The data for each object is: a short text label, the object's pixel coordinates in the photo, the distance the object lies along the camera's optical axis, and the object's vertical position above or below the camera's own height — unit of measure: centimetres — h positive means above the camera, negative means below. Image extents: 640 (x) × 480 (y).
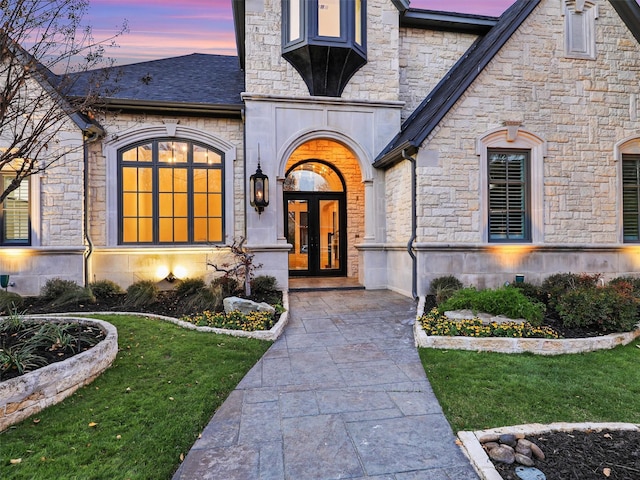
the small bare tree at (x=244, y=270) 757 -62
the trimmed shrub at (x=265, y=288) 794 -110
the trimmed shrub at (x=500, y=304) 557 -105
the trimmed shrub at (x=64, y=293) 702 -102
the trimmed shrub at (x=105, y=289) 778 -101
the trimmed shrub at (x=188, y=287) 779 -99
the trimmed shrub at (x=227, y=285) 772 -95
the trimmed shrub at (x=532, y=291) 740 -109
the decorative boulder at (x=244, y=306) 616 -112
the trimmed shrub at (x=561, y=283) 673 -93
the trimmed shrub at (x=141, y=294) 717 -106
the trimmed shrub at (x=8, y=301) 639 -106
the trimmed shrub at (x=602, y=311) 537 -109
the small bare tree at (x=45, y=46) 339 +221
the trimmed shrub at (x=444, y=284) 759 -96
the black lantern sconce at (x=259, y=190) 870 +127
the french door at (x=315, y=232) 1187 +30
